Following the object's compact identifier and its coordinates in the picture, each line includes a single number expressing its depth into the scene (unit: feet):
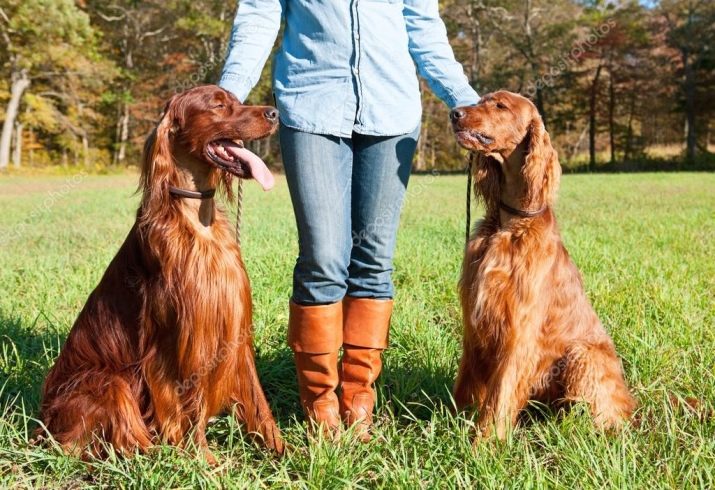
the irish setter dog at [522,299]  8.71
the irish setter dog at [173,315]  7.79
